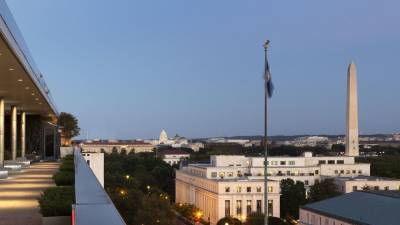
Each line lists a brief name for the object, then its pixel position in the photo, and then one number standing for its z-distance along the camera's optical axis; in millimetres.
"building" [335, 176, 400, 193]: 88250
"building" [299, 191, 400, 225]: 51438
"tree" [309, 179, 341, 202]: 81812
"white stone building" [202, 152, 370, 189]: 102312
